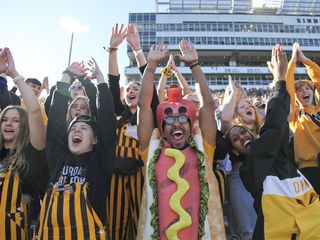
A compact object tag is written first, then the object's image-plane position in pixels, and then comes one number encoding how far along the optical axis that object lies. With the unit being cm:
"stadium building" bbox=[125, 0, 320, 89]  5581
